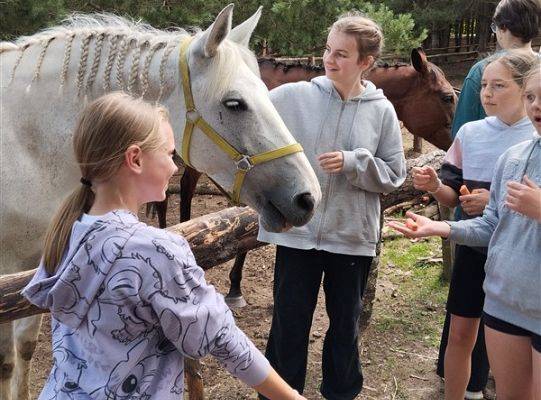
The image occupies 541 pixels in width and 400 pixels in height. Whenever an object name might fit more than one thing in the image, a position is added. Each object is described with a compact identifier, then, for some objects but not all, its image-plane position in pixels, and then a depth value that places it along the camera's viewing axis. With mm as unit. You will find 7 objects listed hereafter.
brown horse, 5219
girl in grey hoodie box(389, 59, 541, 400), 1787
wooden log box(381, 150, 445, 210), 3703
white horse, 2064
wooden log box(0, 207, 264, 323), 1895
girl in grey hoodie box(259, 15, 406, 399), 2266
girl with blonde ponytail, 1139
